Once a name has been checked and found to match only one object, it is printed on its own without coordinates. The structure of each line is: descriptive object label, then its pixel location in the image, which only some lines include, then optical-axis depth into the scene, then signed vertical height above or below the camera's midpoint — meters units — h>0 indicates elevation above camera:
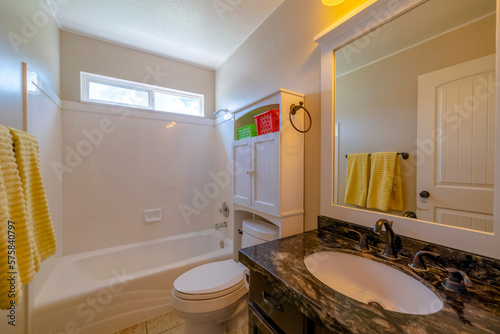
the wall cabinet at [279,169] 1.21 -0.03
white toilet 1.16 -0.82
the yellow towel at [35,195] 0.84 -0.14
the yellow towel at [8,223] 0.60 -0.21
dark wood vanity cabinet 0.61 -0.54
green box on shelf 1.56 +0.28
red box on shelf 1.30 +0.30
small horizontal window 2.06 +0.85
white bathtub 1.33 -1.02
